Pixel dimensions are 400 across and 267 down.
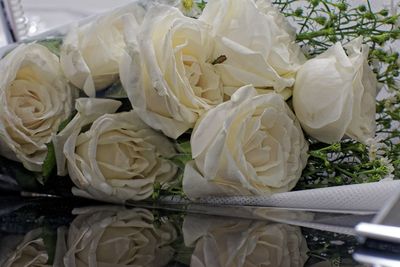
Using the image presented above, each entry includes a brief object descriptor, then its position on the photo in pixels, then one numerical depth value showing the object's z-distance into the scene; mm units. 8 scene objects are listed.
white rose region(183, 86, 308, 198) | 612
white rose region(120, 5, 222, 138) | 623
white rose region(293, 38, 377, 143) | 645
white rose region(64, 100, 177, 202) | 650
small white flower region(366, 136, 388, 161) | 665
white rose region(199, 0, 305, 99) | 645
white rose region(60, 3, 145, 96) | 664
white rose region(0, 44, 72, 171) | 673
